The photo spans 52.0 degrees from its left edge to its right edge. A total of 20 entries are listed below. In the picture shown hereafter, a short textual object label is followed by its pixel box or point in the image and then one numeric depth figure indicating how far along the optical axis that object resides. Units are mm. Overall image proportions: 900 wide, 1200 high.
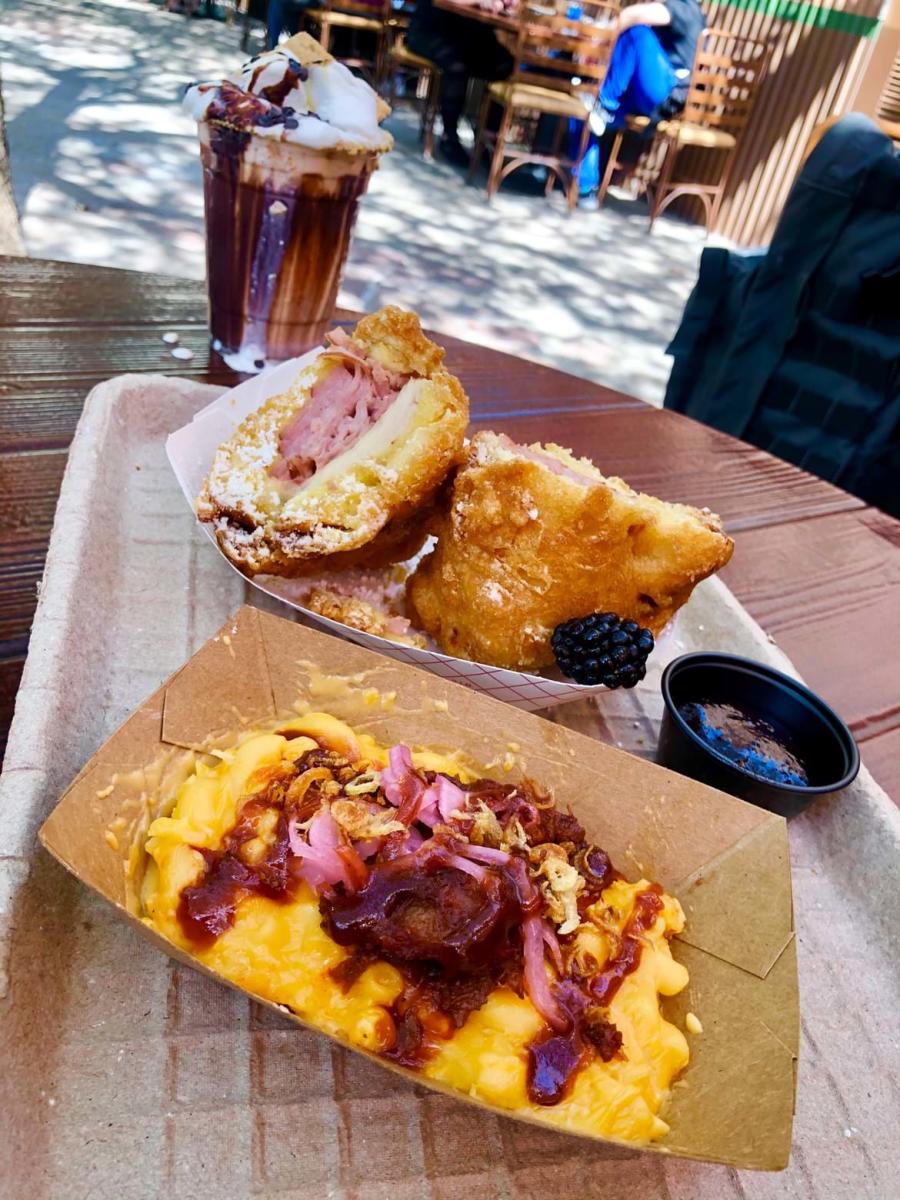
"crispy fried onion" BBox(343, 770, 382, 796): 248
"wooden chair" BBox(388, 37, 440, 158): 2058
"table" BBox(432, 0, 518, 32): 1798
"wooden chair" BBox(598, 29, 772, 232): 1909
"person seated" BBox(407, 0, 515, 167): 1947
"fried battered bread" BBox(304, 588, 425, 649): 332
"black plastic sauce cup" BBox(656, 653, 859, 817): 302
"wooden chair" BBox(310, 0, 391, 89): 2114
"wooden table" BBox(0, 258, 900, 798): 379
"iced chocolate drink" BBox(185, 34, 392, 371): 410
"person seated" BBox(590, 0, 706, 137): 1794
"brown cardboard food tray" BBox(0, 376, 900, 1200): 199
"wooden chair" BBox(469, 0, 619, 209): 1799
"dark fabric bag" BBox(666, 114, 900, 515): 707
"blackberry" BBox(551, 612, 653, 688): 316
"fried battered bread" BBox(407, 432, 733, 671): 332
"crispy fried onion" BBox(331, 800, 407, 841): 234
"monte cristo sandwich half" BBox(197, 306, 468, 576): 328
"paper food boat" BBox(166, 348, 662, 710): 321
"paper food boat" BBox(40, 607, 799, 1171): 213
